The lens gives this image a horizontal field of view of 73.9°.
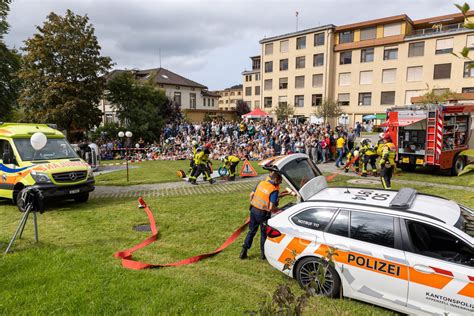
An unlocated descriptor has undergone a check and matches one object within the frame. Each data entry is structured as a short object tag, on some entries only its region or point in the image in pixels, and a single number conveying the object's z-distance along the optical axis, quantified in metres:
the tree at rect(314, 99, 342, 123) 41.94
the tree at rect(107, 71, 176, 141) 32.06
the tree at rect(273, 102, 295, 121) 46.56
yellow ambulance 9.94
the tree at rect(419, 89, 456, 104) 26.15
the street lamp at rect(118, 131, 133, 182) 17.52
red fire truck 13.45
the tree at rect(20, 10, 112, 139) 26.80
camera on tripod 6.73
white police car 4.00
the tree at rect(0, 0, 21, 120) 28.52
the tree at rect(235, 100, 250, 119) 59.72
